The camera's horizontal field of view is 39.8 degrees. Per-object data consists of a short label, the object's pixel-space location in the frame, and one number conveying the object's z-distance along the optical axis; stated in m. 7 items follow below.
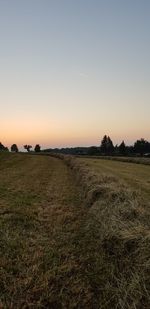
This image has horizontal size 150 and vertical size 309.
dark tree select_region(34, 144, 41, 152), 91.91
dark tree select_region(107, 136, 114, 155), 92.04
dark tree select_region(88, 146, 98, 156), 88.53
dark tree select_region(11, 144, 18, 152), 99.68
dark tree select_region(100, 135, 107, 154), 92.89
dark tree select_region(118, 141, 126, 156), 77.71
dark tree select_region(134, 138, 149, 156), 82.94
